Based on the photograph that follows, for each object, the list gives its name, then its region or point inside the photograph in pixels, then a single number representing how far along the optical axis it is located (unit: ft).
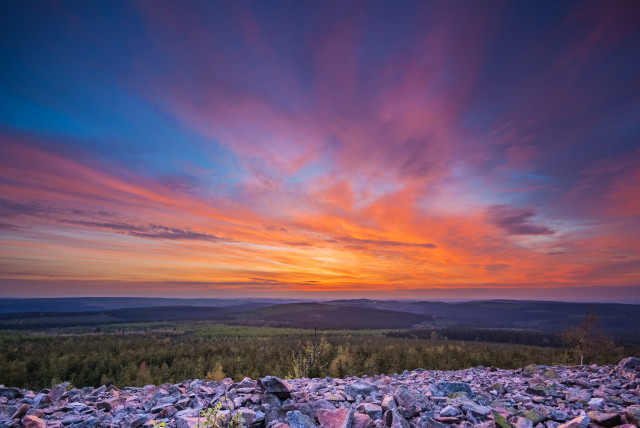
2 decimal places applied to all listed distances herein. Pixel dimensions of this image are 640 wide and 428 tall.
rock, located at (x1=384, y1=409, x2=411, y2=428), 21.47
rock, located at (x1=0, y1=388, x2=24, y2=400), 37.52
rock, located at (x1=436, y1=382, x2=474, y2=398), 33.83
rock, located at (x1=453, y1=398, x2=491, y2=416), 25.04
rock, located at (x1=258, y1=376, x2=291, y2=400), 29.01
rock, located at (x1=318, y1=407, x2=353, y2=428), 21.57
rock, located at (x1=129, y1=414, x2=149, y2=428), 24.12
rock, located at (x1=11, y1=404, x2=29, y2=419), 27.37
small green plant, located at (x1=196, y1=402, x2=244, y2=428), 20.68
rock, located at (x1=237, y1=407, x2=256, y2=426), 22.86
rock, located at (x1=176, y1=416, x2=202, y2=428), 22.30
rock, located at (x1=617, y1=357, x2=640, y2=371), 47.31
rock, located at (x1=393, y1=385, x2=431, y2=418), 25.21
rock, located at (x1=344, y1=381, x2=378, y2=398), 31.83
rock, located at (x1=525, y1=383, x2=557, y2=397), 33.47
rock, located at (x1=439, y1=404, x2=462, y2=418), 24.59
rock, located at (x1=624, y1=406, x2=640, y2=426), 22.49
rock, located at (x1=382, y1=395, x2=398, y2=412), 25.31
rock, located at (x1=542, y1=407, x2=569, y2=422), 24.16
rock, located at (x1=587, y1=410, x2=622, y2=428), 22.30
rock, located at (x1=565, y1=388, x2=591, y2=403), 29.66
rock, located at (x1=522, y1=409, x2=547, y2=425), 23.78
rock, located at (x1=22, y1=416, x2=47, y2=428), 24.64
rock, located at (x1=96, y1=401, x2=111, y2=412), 30.42
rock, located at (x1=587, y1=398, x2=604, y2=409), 27.55
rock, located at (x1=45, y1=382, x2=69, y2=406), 34.40
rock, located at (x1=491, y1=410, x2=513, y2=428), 22.11
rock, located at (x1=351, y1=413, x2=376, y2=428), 21.39
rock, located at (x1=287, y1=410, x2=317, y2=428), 21.68
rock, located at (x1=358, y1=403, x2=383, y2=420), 23.89
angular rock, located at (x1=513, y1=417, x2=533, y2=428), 22.36
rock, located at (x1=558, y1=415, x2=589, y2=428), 20.86
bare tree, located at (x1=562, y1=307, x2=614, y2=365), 88.43
